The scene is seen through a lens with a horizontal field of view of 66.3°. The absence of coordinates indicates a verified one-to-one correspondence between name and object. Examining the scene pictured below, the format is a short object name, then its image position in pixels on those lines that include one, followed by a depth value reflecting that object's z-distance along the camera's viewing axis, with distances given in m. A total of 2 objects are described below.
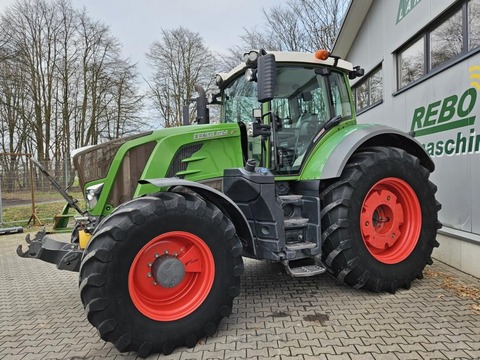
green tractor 2.76
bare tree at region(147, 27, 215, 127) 24.39
